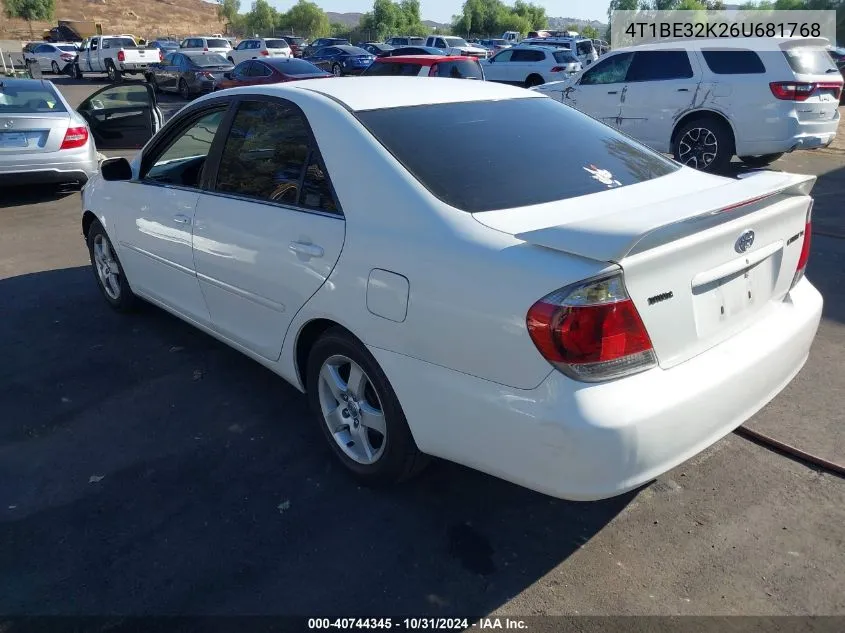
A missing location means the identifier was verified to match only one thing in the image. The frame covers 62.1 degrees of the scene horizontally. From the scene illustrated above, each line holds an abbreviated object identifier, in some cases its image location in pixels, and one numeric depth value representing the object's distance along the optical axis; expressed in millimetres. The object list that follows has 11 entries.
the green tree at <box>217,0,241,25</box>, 104325
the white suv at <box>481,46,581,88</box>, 20609
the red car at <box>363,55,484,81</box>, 15133
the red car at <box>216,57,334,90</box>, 17062
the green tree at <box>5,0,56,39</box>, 66625
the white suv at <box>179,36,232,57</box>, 33875
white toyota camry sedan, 2229
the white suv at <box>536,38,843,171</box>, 9281
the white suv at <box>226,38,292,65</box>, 32125
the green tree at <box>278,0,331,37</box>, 81500
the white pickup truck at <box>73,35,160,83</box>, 29578
